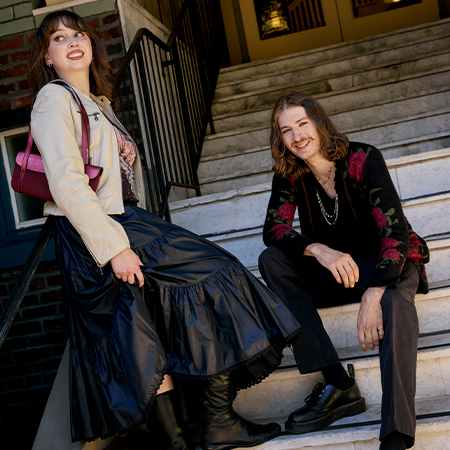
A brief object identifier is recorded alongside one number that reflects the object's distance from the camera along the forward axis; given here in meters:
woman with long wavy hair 1.59
